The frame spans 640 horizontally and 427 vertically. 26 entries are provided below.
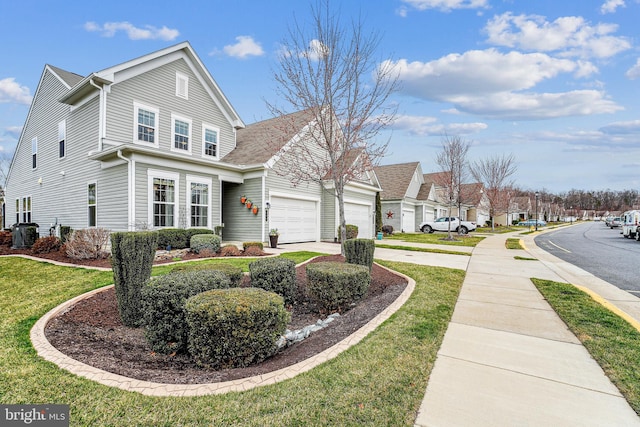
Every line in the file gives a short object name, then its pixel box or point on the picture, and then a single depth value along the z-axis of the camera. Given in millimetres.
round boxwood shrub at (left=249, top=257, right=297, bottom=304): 5270
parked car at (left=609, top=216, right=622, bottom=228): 41206
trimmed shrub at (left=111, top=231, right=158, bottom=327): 4391
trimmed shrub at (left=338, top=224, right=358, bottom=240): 16106
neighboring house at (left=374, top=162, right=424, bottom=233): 27125
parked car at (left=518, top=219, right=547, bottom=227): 50228
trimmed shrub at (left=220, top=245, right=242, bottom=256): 10566
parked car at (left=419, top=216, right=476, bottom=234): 28547
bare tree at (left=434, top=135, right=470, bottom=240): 20953
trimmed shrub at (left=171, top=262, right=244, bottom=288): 5103
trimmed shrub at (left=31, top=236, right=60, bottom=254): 11078
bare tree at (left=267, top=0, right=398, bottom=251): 8086
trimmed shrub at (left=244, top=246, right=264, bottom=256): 10602
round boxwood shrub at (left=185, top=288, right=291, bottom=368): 3062
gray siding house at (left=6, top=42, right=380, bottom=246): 11617
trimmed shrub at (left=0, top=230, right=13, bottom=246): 14609
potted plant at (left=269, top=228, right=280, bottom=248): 13281
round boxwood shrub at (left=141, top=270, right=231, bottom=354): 3641
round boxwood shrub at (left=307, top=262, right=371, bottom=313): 5098
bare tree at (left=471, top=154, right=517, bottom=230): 29016
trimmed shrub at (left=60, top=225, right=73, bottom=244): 13912
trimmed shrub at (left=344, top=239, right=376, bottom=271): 6742
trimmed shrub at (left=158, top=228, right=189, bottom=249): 11203
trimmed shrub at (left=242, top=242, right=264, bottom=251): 11352
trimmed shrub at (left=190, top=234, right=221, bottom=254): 10742
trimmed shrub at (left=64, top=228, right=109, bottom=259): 9203
